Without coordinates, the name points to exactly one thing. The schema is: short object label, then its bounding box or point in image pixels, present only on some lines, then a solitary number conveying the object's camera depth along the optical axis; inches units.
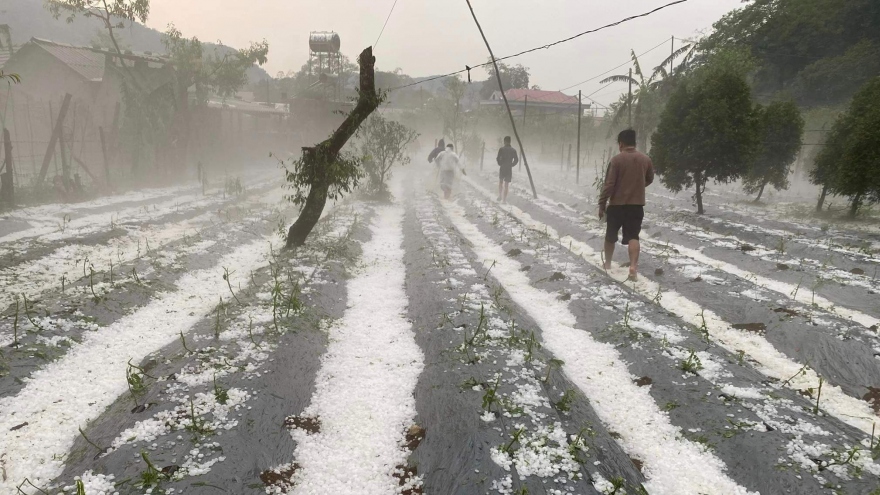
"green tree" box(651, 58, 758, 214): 513.3
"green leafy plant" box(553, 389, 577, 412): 141.7
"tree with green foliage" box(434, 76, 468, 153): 1444.4
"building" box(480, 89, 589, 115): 2755.9
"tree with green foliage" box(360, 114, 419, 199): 679.1
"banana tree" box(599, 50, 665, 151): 1138.0
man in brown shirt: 281.6
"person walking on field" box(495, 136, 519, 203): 636.1
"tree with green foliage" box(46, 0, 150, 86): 852.6
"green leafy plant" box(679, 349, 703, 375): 167.5
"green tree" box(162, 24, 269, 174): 892.2
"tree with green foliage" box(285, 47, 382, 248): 335.3
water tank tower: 1711.4
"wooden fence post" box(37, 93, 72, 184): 543.2
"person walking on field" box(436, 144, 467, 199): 698.8
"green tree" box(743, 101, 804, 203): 662.5
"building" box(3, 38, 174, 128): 912.3
